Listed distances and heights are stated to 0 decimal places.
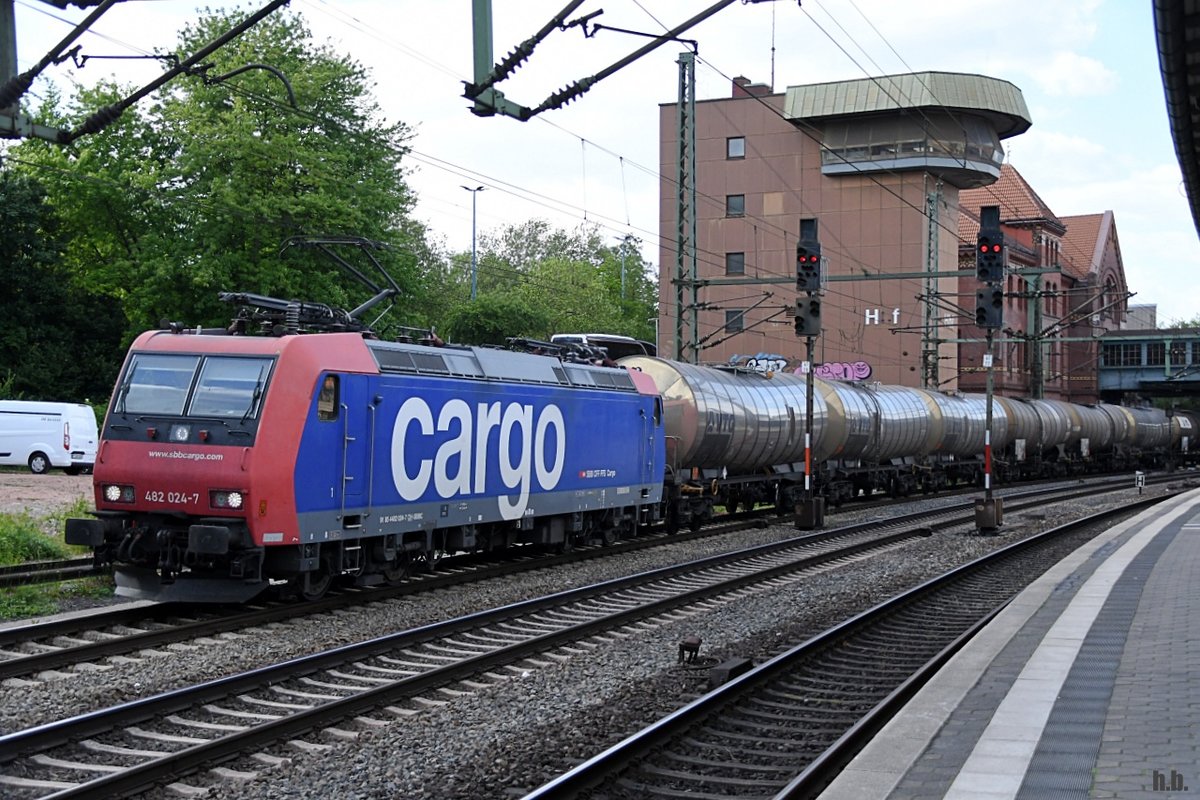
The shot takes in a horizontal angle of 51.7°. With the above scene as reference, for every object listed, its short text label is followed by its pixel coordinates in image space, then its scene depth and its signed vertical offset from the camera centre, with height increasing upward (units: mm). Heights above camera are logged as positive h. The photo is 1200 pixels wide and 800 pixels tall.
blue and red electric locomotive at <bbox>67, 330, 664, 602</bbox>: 12508 -232
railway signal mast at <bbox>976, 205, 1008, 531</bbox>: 23688 +3295
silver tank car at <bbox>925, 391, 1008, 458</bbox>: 39500 +653
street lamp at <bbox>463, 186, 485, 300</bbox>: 68362 +12854
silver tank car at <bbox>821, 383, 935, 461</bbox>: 31422 +589
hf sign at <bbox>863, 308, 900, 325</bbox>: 62906 +6389
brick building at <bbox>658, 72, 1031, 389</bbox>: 60281 +12809
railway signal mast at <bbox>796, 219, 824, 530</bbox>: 24203 +2589
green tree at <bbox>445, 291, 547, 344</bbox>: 58312 +5742
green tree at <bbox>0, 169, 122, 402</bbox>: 48562 +4937
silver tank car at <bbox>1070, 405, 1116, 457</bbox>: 55938 +560
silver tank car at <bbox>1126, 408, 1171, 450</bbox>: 64500 +791
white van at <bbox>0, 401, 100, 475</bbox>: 35281 +123
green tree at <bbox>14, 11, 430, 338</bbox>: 38531 +8238
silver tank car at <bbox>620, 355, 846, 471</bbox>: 23812 +546
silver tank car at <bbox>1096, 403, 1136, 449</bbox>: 60625 +1020
